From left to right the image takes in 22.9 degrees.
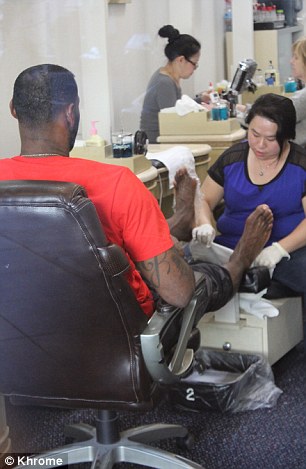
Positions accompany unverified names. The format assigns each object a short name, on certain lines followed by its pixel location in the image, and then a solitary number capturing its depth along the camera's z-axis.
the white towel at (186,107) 4.06
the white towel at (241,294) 2.67
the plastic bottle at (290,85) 4.82
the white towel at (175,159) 3.34
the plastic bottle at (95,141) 3.12
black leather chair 1.65
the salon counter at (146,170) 3.05
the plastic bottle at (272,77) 5.16
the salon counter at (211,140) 4.02
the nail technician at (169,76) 4.29
